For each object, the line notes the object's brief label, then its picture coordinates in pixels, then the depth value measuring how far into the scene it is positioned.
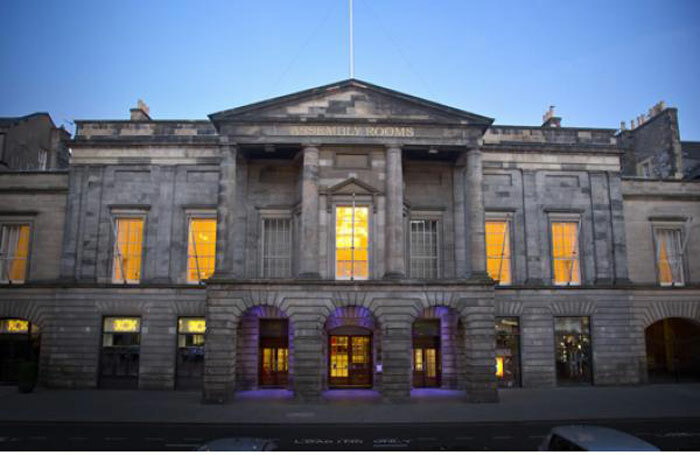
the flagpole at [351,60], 26.42
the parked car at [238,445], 9.07
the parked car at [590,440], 8.37
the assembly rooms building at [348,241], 25.48
